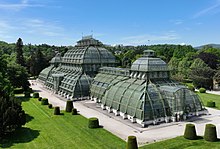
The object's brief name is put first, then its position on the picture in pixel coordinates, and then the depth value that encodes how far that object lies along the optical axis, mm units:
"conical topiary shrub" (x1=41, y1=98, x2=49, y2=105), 55656
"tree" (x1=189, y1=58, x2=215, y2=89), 79250
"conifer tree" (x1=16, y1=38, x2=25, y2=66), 112812
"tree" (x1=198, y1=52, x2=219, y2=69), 101625
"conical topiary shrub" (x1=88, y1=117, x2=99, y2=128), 37219
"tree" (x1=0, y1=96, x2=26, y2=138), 31078
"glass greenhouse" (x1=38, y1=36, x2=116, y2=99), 61938
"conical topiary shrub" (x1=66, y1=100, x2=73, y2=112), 48400
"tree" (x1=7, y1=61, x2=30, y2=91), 69125
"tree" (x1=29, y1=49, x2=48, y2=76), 116500
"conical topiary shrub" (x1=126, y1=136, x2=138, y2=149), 26938
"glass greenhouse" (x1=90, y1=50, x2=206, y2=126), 39875
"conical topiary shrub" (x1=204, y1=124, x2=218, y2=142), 30884
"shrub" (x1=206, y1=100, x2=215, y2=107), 52656
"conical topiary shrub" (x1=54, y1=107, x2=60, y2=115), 46050
